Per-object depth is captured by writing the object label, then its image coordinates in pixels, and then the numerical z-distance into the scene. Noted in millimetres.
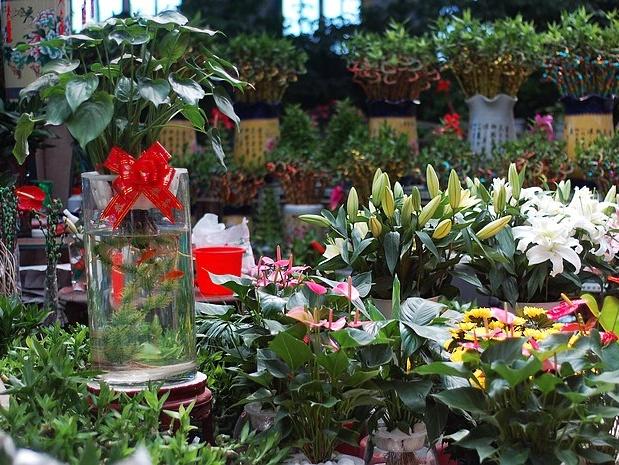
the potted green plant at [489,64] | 4535
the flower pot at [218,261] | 2869
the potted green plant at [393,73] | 4910
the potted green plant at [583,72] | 4336
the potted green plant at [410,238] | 2355
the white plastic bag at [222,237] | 3109
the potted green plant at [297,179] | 5312
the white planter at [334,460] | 1710
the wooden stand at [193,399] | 1783
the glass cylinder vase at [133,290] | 1798
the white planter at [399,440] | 1697
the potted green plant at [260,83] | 5223
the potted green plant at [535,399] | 1458
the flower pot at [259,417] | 1826
